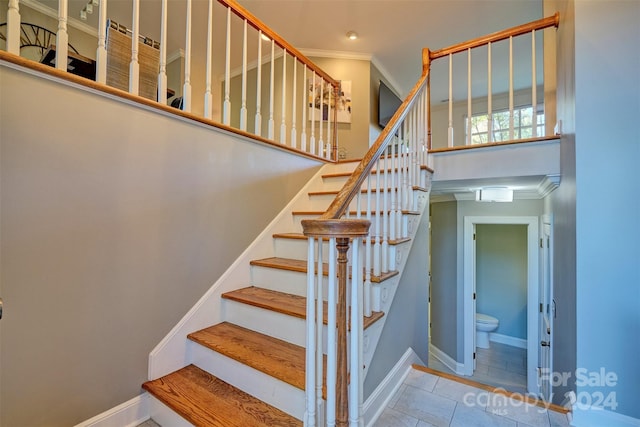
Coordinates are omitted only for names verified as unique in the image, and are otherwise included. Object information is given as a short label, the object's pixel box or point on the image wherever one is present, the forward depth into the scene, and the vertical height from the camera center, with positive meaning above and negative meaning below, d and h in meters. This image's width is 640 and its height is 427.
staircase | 1.32 -0.75
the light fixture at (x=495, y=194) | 2.80 +0.22
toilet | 4.74 -1.92
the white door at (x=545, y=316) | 2.70 -1.04
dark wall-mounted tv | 4.39 +1.77
